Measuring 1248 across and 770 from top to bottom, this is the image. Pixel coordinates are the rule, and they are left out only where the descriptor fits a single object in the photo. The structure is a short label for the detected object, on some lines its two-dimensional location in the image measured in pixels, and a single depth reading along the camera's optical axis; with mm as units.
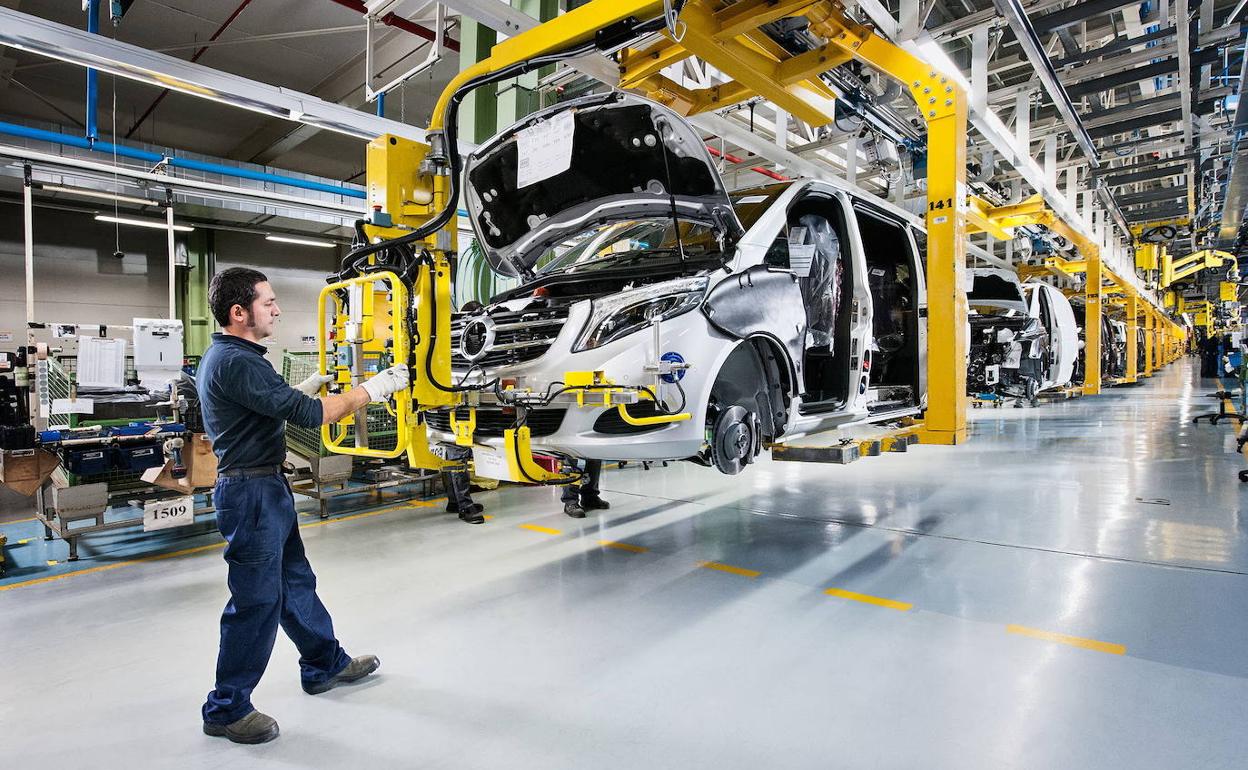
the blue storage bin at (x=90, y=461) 4066
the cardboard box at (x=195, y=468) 4371
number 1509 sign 4074
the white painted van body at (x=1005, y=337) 8938
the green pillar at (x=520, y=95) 5785
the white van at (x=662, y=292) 2846
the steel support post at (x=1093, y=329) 11758
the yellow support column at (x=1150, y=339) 23312
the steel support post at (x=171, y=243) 6469
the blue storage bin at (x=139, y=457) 4188
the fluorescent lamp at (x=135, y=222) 9498
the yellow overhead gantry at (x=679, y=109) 2789
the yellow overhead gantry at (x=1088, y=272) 8828
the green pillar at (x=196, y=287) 13008
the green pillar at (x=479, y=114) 6297
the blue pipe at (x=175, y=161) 7254
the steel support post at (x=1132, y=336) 18094
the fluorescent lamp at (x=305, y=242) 13195
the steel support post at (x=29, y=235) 5738
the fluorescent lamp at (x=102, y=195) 7793
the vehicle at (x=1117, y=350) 15211
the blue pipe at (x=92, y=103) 5499
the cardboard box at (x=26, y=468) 4031
